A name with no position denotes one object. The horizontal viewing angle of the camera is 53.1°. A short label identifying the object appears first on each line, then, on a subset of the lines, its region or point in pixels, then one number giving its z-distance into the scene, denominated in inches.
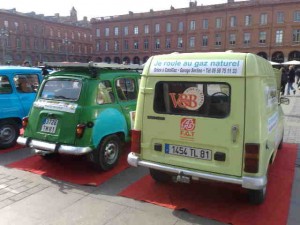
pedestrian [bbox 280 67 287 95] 686.1
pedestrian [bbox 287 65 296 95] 754.8
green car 208.4
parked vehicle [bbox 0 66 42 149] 282.1
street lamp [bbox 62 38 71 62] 3186.3
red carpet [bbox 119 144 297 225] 161.6
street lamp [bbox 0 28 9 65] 2445.4
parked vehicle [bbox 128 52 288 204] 146.9
